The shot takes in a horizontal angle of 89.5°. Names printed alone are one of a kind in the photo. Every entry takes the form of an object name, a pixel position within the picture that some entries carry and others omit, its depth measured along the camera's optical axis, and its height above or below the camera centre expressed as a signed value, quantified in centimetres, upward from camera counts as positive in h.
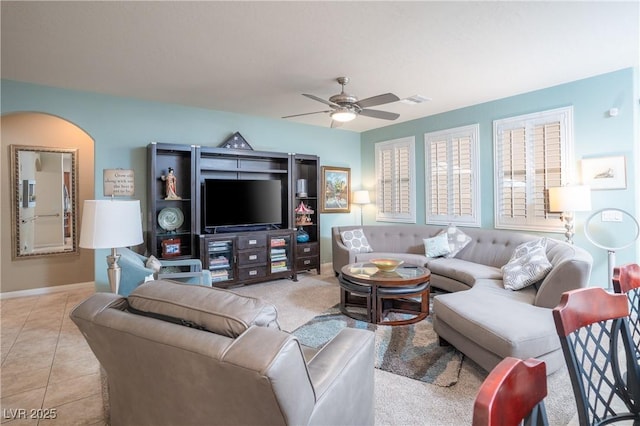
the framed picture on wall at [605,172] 356 +40
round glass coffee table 327 -85
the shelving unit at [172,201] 423 +19
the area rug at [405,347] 238 -118
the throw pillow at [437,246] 464 -53
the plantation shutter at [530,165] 404 +58
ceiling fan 319 +111
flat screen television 466 +14
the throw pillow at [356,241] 515 -50
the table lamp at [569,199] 348 +9
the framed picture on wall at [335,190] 621 +41
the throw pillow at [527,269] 302 -58
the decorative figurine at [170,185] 441 +38
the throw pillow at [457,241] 461 -46
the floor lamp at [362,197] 621 +25
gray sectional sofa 211 -78
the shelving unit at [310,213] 540 +0
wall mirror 447 +19
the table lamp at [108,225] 210 -7
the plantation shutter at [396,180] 582 +56
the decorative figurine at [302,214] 563 -5
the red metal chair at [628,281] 138 -32
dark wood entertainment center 441 -17
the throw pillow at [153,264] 310 -51
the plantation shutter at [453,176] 494 +53
